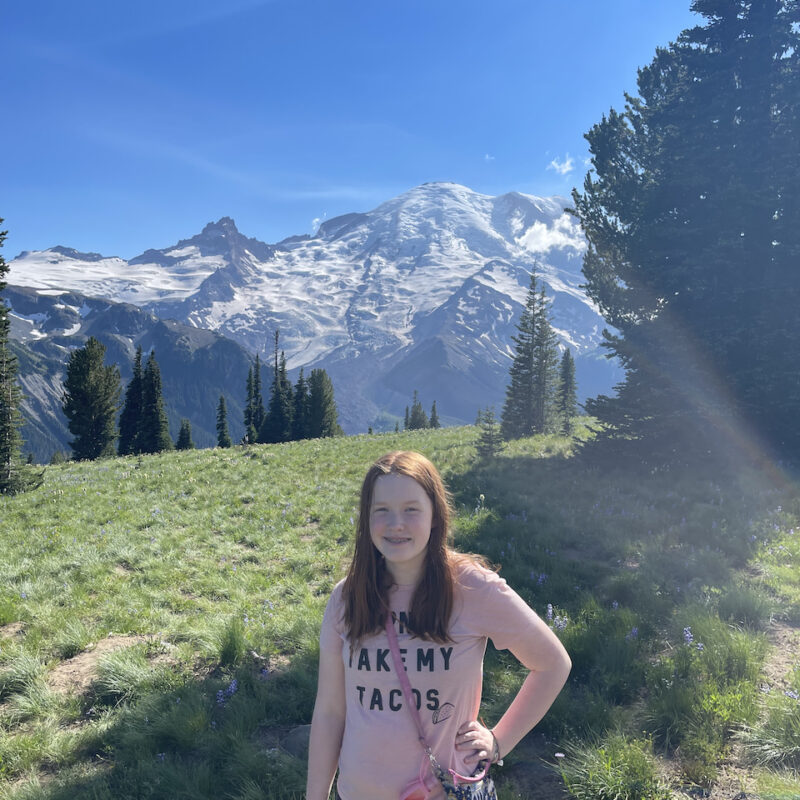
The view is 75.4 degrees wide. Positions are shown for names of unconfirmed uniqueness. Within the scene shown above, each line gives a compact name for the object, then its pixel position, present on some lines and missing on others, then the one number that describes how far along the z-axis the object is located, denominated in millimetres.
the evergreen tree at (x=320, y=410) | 77125
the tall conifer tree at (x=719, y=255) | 14945
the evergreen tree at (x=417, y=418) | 107125
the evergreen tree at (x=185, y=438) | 81188
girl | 2801
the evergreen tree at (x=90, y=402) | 56562
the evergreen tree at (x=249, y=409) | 88350
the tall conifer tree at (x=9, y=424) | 17234
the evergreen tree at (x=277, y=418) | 76812
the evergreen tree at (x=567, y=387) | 59831
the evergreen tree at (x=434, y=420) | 107088
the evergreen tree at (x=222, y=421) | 86450
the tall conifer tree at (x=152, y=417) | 69562
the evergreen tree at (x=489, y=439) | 22141
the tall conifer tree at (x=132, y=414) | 72250
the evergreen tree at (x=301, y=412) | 77250
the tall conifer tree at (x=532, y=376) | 32938
